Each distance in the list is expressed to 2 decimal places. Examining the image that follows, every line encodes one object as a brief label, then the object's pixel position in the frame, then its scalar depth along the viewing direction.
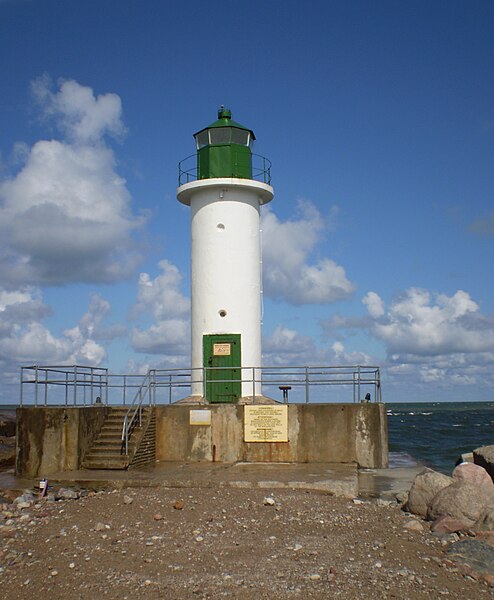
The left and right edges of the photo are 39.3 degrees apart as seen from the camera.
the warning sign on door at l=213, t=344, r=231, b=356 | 18.23
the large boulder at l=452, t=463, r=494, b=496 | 11.48
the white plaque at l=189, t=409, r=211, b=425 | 15.91
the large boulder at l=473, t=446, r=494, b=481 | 13.91
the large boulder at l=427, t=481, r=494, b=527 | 10.41
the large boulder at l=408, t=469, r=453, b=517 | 11.27
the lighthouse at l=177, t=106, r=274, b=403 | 18.23
